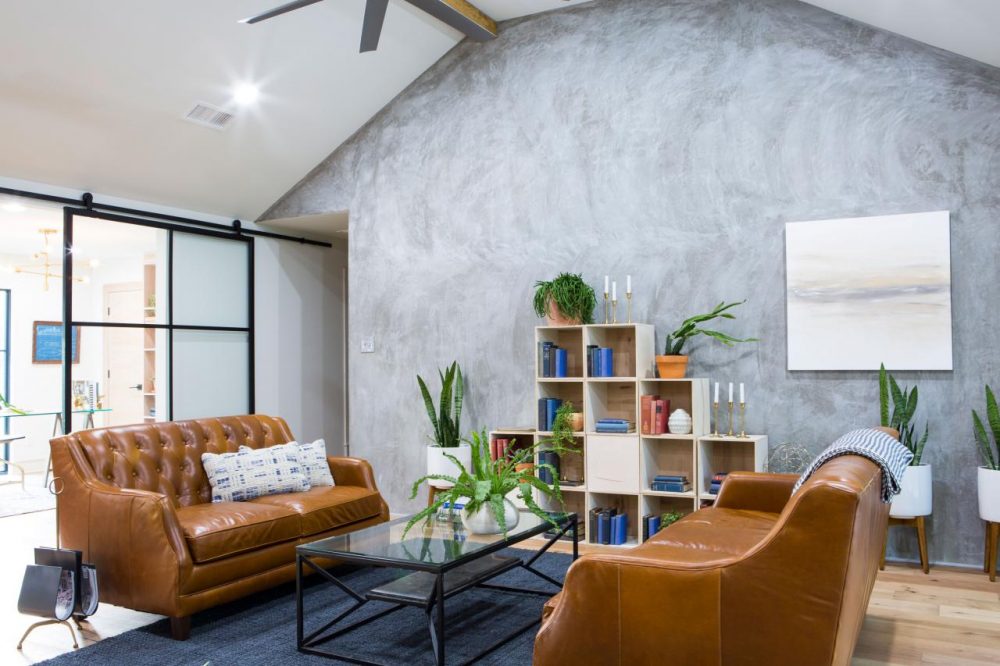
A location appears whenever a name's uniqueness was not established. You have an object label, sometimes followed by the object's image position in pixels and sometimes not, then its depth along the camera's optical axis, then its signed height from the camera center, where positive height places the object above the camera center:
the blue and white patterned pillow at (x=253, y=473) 4.03 -0.59
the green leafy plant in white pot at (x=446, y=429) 5.44 -0.50
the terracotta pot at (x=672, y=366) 4.71 -0.08
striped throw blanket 2.49 -0.32
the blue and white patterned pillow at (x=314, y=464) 4.39 -0.58
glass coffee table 2.92 -0.75
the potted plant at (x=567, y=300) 4.94 +0.32
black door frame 5.26 +0.41
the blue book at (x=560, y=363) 5.01 -0.06
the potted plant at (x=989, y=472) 3.92 -0.58
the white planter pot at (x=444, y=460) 5.42 -0.70
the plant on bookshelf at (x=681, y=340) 4.66 +0.07
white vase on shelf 4.65 -0.39
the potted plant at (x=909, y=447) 4.10 -0.50
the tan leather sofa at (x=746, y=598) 2.00 -0.63
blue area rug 3.04 -1.11
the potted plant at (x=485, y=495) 3.28 -0.56
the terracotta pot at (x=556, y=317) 4.99 +0.22
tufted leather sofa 3.26 -0.72
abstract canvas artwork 4.31 +0.32
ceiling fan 3.69 +1.75
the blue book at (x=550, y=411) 5.02 -0.35
